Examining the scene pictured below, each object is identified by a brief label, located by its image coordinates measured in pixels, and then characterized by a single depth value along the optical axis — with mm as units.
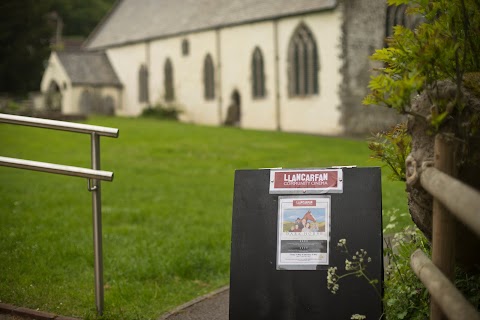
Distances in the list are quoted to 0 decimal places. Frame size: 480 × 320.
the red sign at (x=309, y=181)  4436
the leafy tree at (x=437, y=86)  3555
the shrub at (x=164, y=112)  38938
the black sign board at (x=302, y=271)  4309
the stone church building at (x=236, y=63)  28781
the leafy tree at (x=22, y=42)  24589
